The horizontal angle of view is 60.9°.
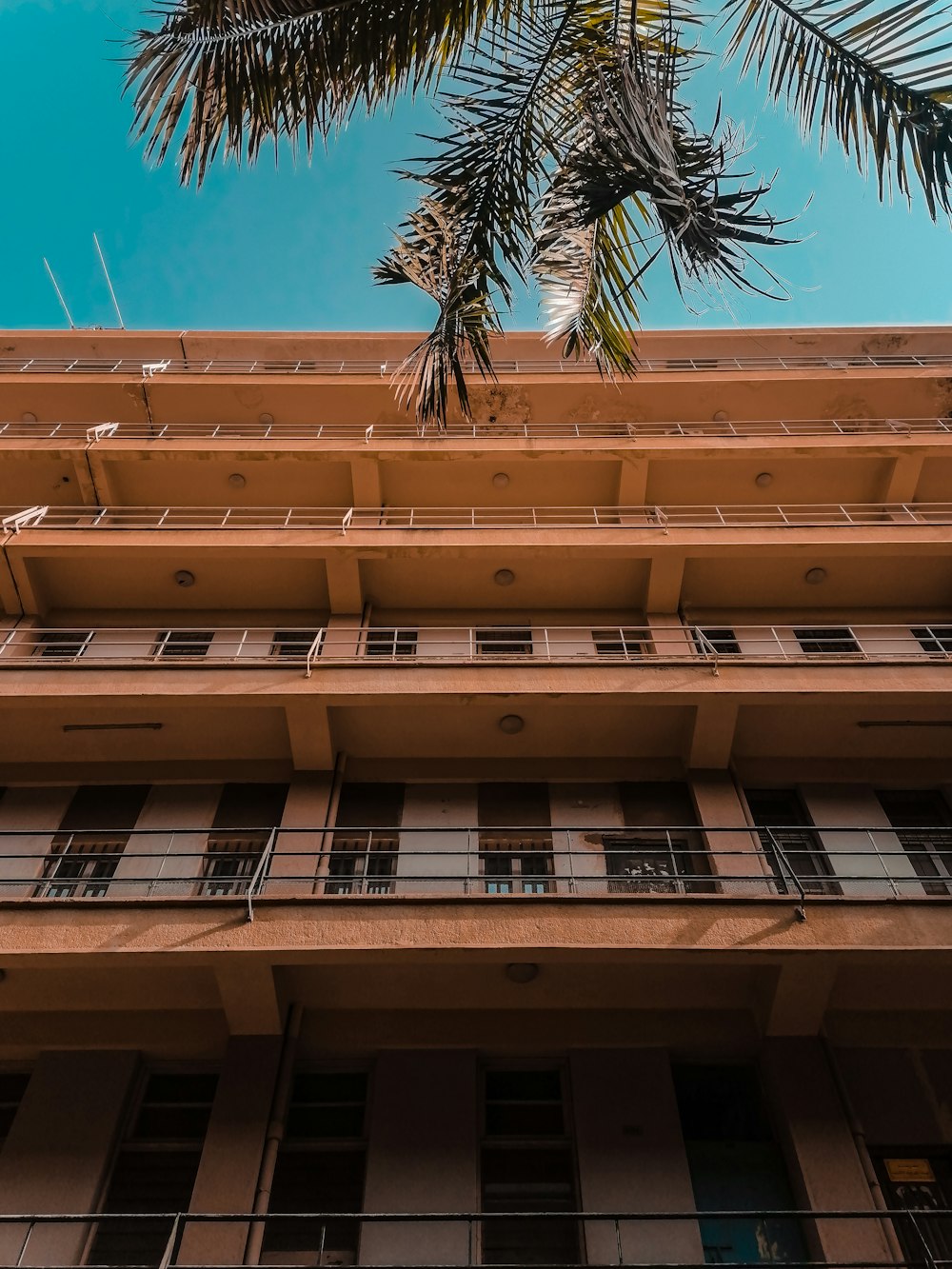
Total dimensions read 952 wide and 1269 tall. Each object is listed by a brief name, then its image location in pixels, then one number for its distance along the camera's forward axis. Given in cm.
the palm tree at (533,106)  477
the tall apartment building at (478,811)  715
